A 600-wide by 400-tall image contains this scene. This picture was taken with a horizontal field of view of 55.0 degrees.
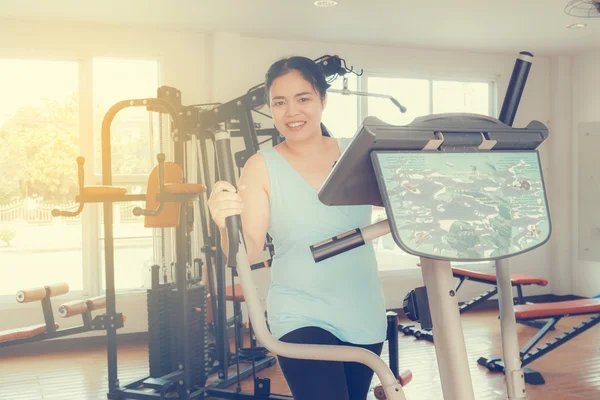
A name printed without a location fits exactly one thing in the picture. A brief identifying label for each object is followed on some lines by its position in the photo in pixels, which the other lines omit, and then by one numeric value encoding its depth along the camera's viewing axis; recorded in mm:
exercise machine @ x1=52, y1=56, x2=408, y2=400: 3115
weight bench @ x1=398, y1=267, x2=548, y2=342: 4457
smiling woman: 1256
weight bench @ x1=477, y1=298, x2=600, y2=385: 3539
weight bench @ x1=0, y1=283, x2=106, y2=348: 3223
